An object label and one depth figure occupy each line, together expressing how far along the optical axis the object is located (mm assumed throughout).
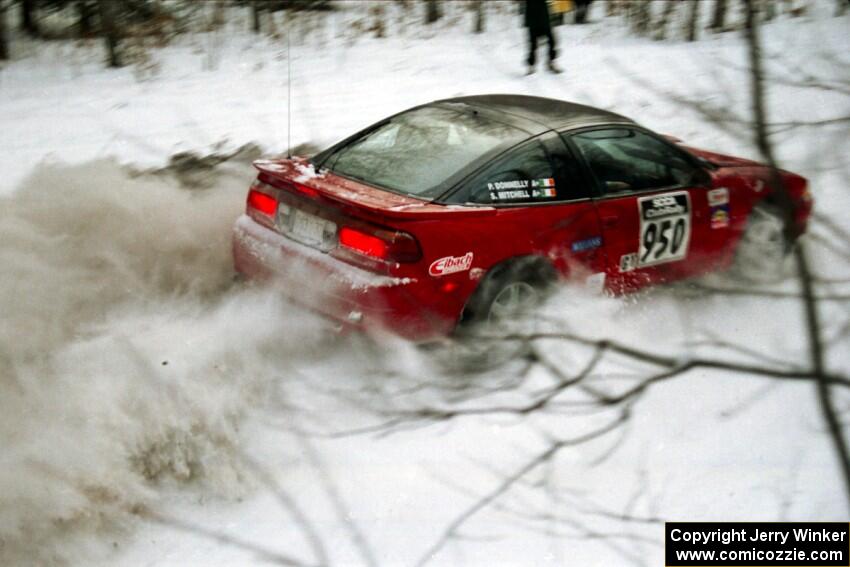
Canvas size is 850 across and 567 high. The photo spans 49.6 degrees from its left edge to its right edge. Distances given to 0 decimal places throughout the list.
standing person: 11562
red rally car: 4695
